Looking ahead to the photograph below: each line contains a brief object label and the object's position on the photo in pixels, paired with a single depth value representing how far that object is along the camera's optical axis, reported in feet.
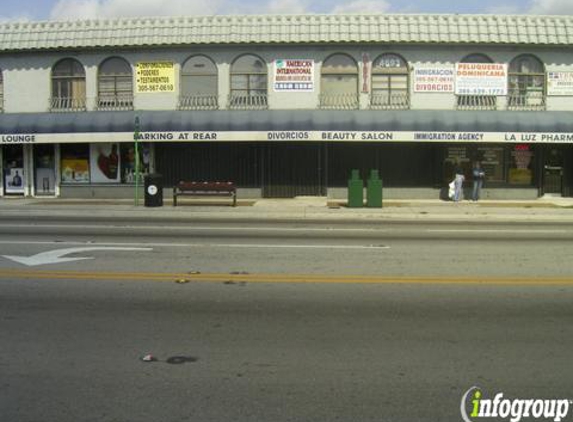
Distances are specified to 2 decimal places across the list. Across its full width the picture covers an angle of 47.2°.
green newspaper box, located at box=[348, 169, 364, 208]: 71.26
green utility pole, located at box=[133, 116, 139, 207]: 73.70
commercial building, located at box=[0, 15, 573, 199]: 80.23
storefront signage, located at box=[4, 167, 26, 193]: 89.56
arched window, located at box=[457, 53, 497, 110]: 82.17
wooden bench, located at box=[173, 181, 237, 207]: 75.36
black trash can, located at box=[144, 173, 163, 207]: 72.95
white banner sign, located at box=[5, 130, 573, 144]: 78.38
